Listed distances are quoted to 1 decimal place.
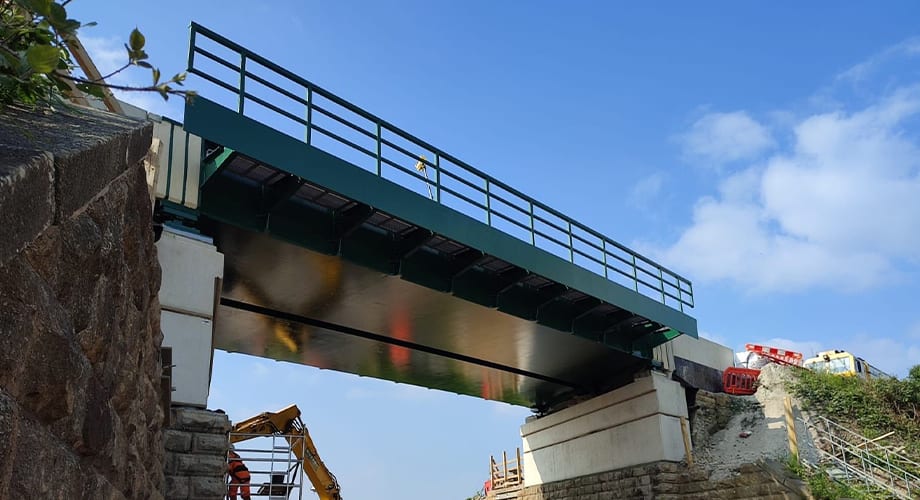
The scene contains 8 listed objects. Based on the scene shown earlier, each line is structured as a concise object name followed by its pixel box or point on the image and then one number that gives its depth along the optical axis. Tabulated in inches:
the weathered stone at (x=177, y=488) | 421.7
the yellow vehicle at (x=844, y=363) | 1416.1
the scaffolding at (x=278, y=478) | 635.5
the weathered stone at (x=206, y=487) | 434.3
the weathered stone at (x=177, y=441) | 434.3
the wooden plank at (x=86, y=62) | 299.8
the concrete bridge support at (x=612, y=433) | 903.7
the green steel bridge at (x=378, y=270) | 537.3
